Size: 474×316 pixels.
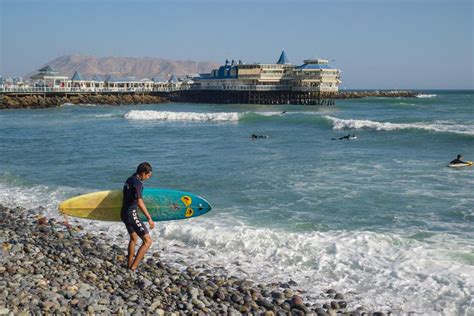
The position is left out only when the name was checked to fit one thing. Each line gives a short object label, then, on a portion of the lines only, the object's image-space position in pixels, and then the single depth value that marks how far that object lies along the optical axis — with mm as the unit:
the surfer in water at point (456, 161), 16719
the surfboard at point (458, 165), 16636
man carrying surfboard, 6684
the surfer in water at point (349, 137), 25811
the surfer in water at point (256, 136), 27141
